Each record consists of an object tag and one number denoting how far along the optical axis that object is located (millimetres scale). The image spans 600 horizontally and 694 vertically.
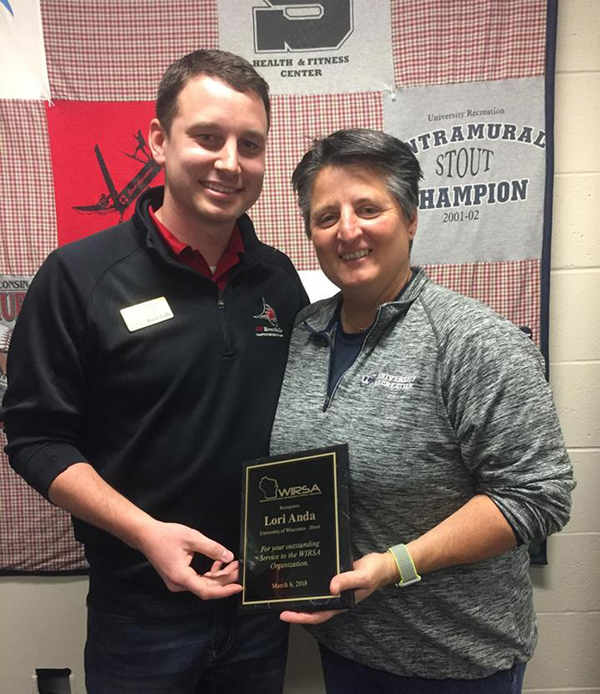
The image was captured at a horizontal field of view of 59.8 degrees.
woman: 852
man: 1019
